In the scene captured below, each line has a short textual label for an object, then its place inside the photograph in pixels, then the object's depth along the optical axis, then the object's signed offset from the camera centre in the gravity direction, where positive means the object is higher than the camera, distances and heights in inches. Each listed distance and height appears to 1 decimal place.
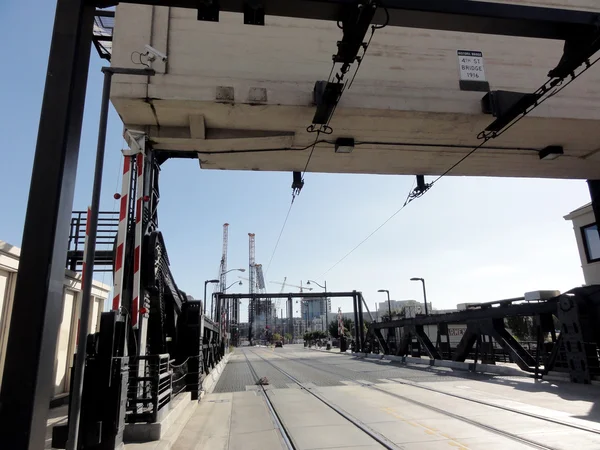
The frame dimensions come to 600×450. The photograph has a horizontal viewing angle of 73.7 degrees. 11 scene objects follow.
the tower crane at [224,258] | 4301.2 +836.7
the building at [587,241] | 681.0 +140.7
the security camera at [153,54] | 216.5 +148.3
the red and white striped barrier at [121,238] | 210.5 +51.2
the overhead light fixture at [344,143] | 275.6 +123.8
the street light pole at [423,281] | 1369.1 +152.1
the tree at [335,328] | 3122.5 +6.5
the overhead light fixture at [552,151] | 295.9 +122.8
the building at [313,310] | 6806.1 +362.9
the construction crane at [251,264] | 5064.0 +851.1
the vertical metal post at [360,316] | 1409.7 +47.6
